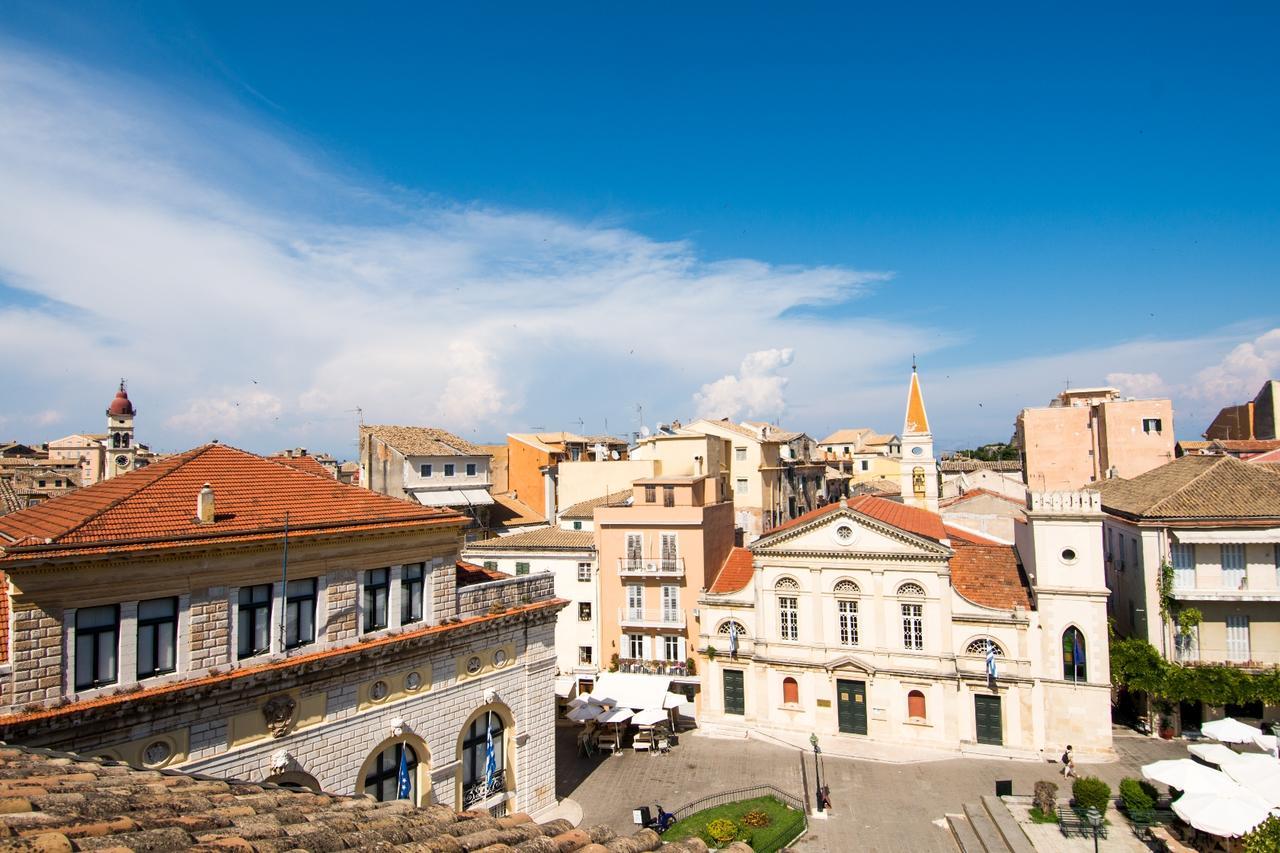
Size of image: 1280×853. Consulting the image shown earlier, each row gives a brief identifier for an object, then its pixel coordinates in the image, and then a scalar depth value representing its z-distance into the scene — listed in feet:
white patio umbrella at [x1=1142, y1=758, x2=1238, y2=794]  68.68
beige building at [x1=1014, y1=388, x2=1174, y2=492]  151.43
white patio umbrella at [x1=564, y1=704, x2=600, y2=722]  101.40
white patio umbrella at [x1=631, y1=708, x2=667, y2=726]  101.30
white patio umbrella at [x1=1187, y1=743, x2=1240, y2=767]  74.21
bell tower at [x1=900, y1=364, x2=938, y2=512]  158.20
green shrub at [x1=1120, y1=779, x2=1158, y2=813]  75.77
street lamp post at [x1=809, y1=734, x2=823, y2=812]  85.18
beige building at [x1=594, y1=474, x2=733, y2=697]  117.39
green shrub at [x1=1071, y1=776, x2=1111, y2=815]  75.51
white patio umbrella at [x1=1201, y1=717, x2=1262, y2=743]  82.33
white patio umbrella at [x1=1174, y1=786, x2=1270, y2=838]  63.31
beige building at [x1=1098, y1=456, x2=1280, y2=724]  93.91
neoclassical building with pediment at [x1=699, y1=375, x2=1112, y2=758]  95.30
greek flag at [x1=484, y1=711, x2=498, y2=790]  68.23
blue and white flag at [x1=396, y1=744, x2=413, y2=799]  60.39
